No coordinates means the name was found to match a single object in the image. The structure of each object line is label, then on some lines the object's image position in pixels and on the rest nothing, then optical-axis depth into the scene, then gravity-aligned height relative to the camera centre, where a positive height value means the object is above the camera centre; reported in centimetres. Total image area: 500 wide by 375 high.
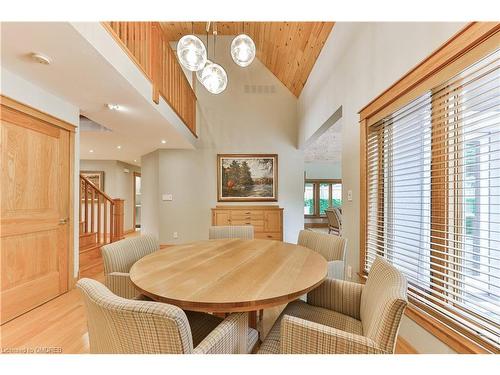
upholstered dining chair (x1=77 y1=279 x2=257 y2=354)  76 -45
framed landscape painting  530 +18
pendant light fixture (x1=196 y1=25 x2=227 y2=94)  211 +96
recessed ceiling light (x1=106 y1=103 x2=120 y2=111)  275 +91
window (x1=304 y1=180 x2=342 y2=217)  923 -26
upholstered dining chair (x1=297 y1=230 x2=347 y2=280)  188 -52
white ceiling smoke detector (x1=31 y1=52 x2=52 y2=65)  175 +94
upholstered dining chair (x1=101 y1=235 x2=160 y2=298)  160 -54
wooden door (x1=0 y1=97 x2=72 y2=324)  214 -24
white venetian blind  120 -4
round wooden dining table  103 -47
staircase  374 -84
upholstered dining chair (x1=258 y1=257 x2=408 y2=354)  87 -59
